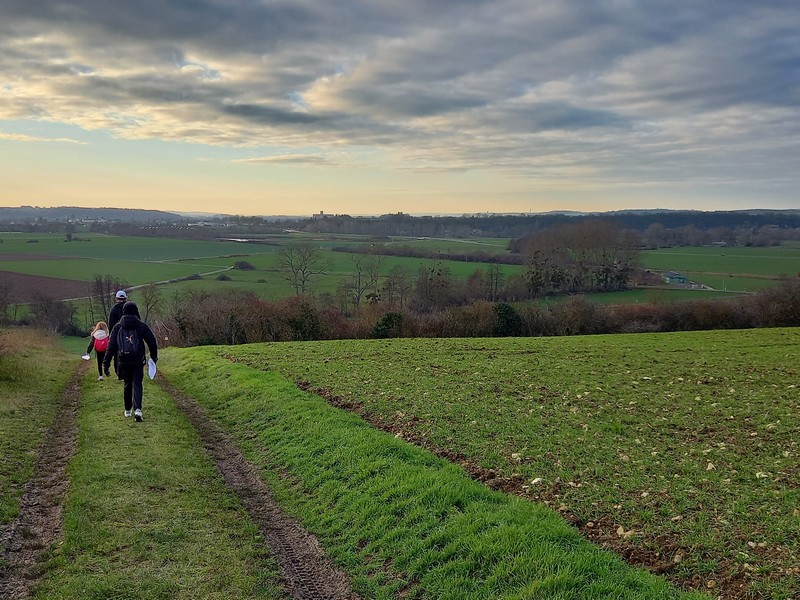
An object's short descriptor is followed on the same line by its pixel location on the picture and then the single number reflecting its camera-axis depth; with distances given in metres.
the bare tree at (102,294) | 77.56
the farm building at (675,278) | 92.46
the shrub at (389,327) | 47.09
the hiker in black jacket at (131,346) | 13.06
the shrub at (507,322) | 50.62
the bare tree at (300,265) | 85.50
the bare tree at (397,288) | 75.82
